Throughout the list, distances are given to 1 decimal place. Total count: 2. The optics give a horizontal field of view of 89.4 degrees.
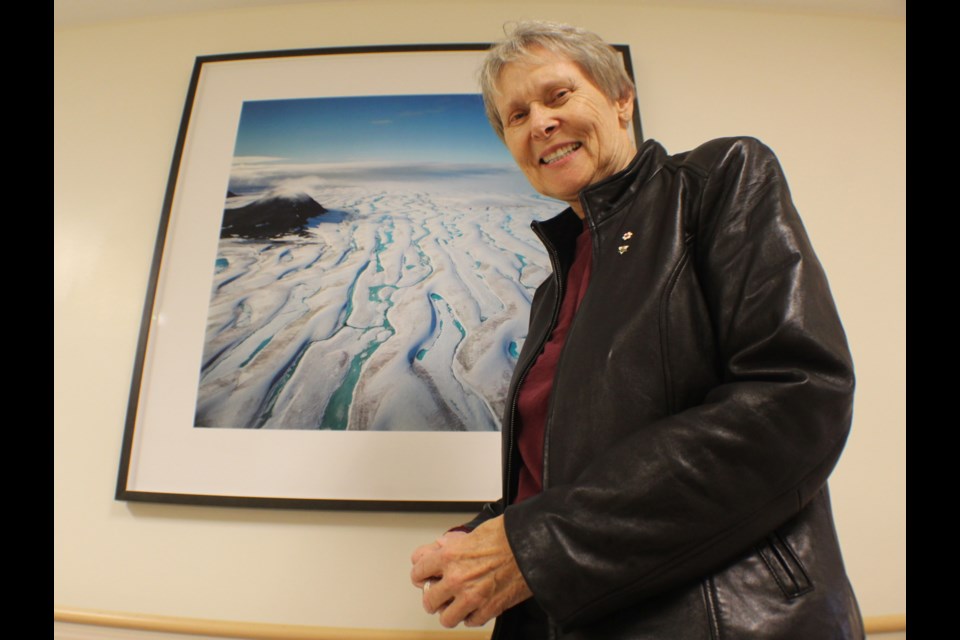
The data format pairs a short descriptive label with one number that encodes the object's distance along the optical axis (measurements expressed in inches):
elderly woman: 16.5
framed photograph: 44.2
